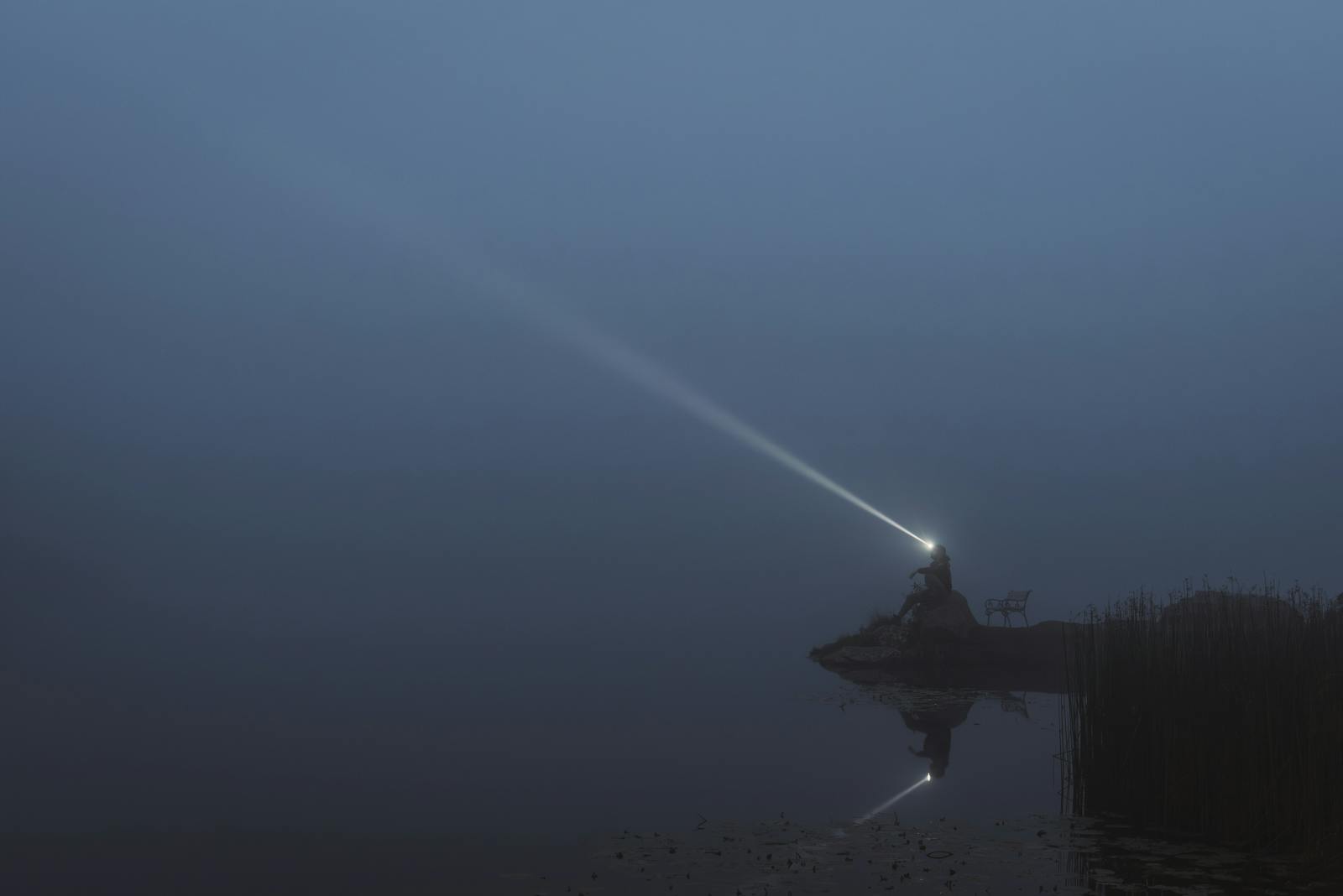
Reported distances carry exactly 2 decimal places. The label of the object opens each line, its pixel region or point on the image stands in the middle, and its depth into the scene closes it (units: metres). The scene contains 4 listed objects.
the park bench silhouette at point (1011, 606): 30.75
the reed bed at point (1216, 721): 9.51
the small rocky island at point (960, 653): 28.73
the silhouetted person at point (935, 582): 30.62
